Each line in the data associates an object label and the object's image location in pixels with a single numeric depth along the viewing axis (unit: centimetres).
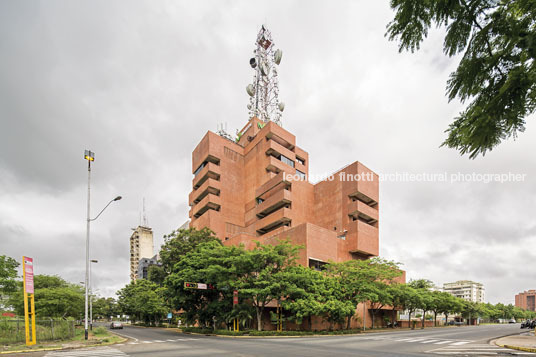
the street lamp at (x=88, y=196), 2419
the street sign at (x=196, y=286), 3275
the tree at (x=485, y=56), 395
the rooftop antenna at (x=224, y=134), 7536
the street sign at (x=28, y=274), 2062
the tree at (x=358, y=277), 3756
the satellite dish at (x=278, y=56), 7929
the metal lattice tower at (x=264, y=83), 7925
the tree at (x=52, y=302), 3550
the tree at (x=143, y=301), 5906
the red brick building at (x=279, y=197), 5166
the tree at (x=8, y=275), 2553
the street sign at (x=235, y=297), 3265
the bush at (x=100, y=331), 3225
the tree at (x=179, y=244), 4781
